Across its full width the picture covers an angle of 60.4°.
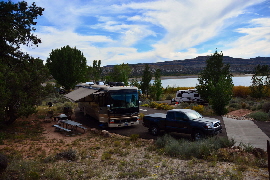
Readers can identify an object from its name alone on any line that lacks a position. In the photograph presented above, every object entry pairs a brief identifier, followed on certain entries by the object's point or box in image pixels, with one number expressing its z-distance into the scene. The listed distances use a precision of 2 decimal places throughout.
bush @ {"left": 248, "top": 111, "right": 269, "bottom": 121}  16.69
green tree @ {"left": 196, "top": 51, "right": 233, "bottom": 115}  24.06
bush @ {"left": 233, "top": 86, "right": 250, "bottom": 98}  35.85
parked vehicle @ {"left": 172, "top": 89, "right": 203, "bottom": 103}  28.73
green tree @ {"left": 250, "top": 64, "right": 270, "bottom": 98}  31.30
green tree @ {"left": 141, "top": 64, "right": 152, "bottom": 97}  36.59
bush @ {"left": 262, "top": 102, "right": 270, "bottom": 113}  19.35
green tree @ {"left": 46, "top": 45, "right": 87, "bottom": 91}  43.91
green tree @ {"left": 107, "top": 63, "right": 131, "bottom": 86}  42.16
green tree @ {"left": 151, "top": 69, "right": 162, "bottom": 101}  34.78
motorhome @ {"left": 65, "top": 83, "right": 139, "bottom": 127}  14.82
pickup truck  11.26
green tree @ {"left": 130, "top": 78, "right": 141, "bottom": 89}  39.65
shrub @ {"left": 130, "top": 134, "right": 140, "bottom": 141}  12.23
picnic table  14.65
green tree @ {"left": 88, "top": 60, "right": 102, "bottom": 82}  63.01
